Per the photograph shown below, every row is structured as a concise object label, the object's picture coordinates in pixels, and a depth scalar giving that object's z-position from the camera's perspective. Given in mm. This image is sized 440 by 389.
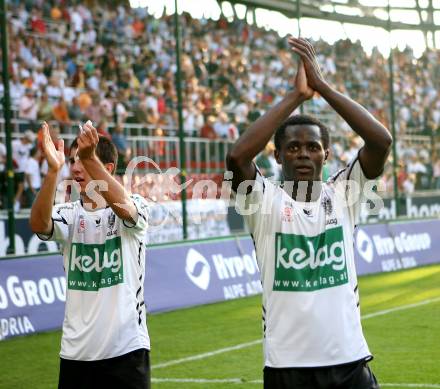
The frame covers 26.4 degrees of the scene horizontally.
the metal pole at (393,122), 19047
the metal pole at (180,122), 13977
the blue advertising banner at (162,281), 11094
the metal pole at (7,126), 11352
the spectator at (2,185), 13250
